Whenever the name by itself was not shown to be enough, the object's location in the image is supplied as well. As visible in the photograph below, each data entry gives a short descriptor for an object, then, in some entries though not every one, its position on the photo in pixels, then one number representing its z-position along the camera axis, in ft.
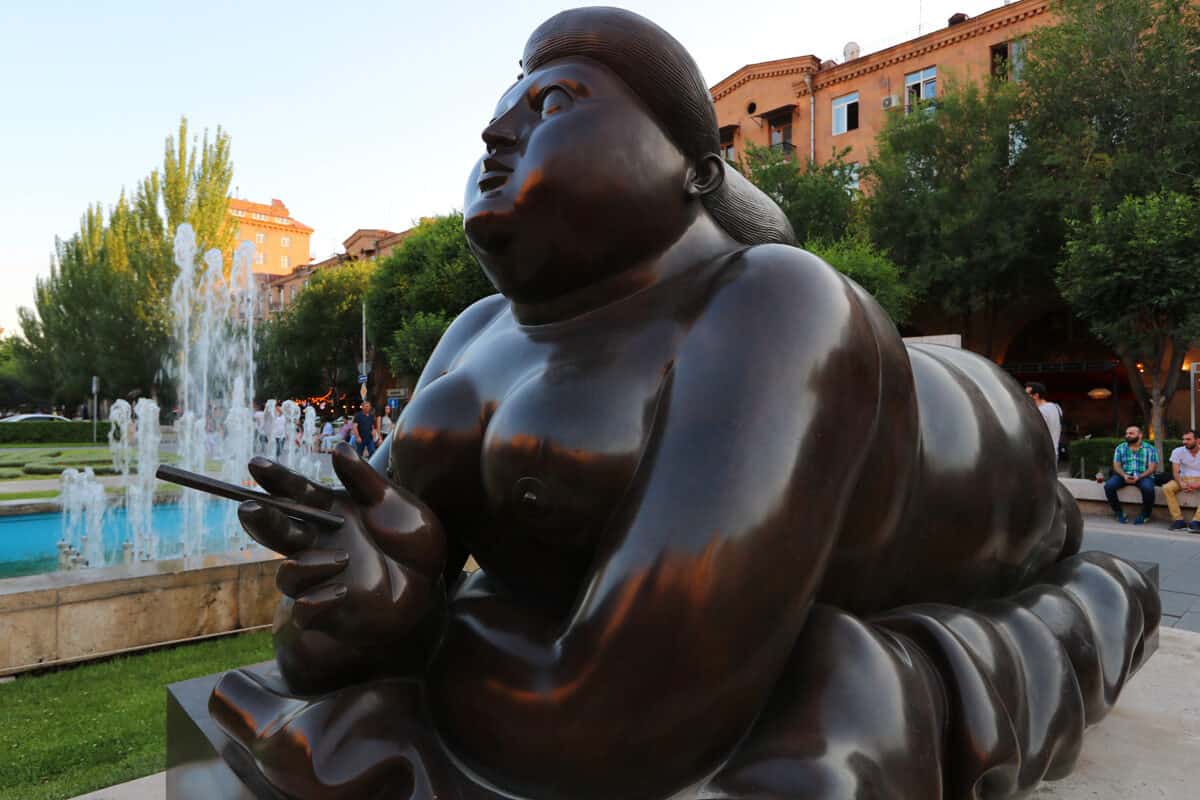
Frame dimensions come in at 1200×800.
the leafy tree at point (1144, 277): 42.83
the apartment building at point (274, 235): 265.91
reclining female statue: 3.82
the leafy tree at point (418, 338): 93.91
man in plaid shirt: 31.27
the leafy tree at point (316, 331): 136.05
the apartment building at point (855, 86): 76.38
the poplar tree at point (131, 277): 110.83
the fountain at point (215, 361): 39.11
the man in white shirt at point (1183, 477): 30.17
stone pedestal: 4.64
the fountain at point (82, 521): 24.14
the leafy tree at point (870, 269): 53.36
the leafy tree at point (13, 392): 188.27
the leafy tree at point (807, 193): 67.62
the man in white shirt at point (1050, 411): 31.01
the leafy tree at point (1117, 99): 53.98
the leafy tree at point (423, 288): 95.25
